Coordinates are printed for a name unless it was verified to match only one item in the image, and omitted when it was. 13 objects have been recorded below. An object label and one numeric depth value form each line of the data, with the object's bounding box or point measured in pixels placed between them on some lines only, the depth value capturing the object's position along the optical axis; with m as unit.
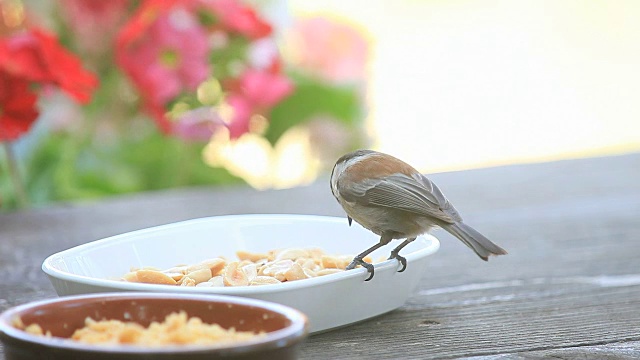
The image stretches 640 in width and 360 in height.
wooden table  2.52
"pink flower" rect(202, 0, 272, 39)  4.89
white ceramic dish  2.34
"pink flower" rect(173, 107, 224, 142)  5.11
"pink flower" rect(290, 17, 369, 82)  6.05
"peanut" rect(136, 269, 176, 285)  2.53
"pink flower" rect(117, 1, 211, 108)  4.77
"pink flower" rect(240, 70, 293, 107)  5.10
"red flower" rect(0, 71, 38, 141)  4.09
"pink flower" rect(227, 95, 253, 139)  5.16
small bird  2.92
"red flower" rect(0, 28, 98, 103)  4.09
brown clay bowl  1.72
